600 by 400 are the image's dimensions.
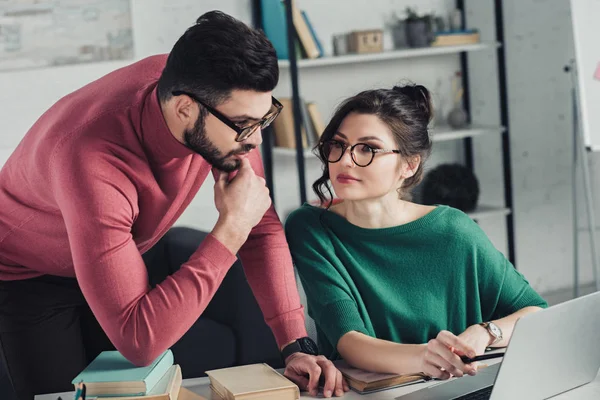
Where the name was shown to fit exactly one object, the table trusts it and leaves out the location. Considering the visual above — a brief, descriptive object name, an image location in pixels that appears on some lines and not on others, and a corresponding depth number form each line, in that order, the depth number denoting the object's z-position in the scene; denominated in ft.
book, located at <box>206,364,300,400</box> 4.32
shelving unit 11.76
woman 5.73
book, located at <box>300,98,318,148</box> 12.04
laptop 4.11
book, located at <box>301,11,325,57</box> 12.00
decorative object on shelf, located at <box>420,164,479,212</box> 12.69
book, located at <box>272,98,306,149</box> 12.10
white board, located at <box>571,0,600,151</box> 11.67
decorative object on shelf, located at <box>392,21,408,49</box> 13.06
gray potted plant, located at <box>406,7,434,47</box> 12.79
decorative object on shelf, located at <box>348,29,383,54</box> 12.44
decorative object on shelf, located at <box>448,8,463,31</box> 13.25
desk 4.58
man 4.55
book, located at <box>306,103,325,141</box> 12.03
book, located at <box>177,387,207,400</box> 4.61
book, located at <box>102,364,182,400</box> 4.25
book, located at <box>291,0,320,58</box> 11.85
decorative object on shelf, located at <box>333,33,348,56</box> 12.62
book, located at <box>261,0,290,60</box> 11.84
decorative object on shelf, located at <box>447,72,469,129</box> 13.32
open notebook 4.71
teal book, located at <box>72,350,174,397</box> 4.27
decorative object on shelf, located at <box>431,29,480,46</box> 12.85
